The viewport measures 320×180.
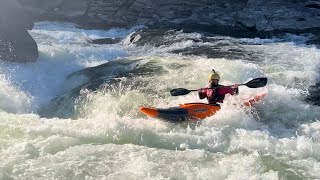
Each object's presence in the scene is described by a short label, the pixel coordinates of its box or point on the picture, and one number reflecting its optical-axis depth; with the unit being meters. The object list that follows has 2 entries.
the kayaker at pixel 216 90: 9.74
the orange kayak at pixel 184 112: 9.21
